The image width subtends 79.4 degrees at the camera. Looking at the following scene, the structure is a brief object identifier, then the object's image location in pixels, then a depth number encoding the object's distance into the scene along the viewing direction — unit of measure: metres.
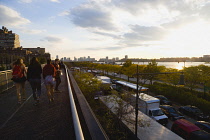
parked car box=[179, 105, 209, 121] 14.88
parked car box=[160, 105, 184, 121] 15.07
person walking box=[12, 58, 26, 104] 5.00
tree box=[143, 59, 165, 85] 31.60
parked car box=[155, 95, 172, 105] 19.71
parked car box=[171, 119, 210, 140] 10.05
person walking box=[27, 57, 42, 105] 4.84
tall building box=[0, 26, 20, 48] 98.94
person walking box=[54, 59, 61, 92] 7.36
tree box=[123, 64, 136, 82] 36.68
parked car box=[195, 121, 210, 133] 12.12
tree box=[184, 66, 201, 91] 22.74
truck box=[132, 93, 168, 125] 13.87
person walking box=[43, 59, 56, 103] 5.11
